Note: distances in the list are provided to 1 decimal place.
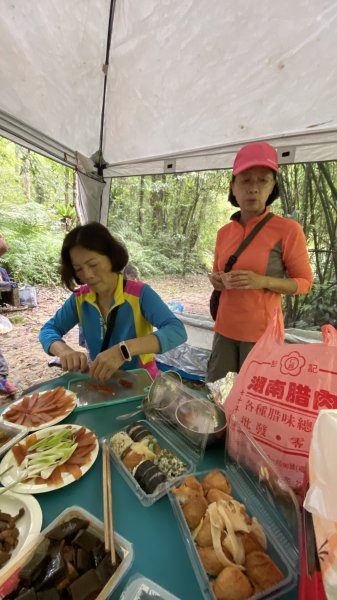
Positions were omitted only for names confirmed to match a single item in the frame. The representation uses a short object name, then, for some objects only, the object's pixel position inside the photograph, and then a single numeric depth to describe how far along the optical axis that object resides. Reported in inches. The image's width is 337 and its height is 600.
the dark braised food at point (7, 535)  23.9
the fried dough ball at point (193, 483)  29.4
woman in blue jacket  65.7
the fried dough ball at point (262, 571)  21.4
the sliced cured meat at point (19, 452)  35.4
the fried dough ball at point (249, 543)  23.6
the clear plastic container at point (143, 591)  20.8
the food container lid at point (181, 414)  36.9
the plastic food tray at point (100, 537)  20.8
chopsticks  23.7
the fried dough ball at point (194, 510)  26.6
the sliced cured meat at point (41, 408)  43.7
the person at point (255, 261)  66.2
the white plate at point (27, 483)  30.6
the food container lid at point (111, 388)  49.7
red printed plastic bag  28.9
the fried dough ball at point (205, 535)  24.4
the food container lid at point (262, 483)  25.2
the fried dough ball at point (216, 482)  29.7
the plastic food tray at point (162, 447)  30.1
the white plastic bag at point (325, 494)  13.8
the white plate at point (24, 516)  24.4
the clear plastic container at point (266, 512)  22.2
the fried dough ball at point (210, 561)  22.6
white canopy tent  69.9
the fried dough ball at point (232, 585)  20.4
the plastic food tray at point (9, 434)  37.1
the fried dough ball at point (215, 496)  27.9
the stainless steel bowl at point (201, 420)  36.8
